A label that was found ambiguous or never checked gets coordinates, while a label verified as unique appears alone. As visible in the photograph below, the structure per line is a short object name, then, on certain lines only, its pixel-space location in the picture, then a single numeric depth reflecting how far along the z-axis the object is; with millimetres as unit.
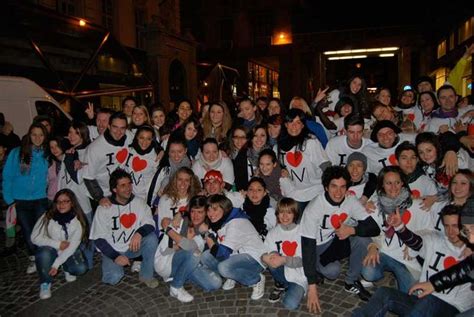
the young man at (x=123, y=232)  4676
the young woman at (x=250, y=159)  5227
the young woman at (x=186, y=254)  4348
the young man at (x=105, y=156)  5262
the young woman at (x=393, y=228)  3963
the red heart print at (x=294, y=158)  4973
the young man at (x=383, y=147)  4820
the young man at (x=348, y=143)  4976
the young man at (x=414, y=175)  4336
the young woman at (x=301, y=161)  4938
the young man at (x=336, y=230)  4113
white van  7492
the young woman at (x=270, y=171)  4848
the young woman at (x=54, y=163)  5492
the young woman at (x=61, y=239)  4547
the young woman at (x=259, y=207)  4609
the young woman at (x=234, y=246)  4320
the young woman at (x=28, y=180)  5281
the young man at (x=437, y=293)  3250
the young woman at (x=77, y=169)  5285
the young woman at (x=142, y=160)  5375
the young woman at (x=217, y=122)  6008
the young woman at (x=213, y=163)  5137
